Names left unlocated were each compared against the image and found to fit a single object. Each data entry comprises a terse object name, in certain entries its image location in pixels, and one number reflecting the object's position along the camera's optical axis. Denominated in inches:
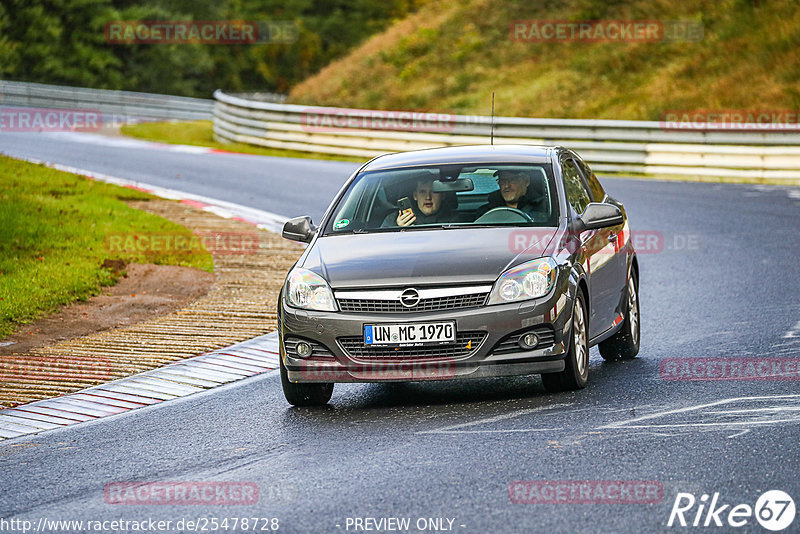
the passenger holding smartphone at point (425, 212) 729.0
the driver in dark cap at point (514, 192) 731.4
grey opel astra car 641.0
